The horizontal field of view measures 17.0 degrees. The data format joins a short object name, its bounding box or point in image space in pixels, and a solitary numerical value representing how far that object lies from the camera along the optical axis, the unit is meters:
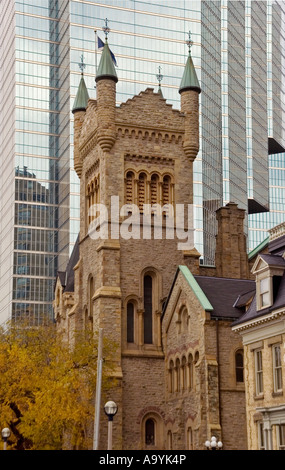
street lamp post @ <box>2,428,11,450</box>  47.69
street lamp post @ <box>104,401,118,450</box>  40.53
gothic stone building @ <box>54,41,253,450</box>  57.25
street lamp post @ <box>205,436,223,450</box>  44.91
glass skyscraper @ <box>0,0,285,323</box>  167.25
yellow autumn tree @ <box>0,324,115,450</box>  54.44
